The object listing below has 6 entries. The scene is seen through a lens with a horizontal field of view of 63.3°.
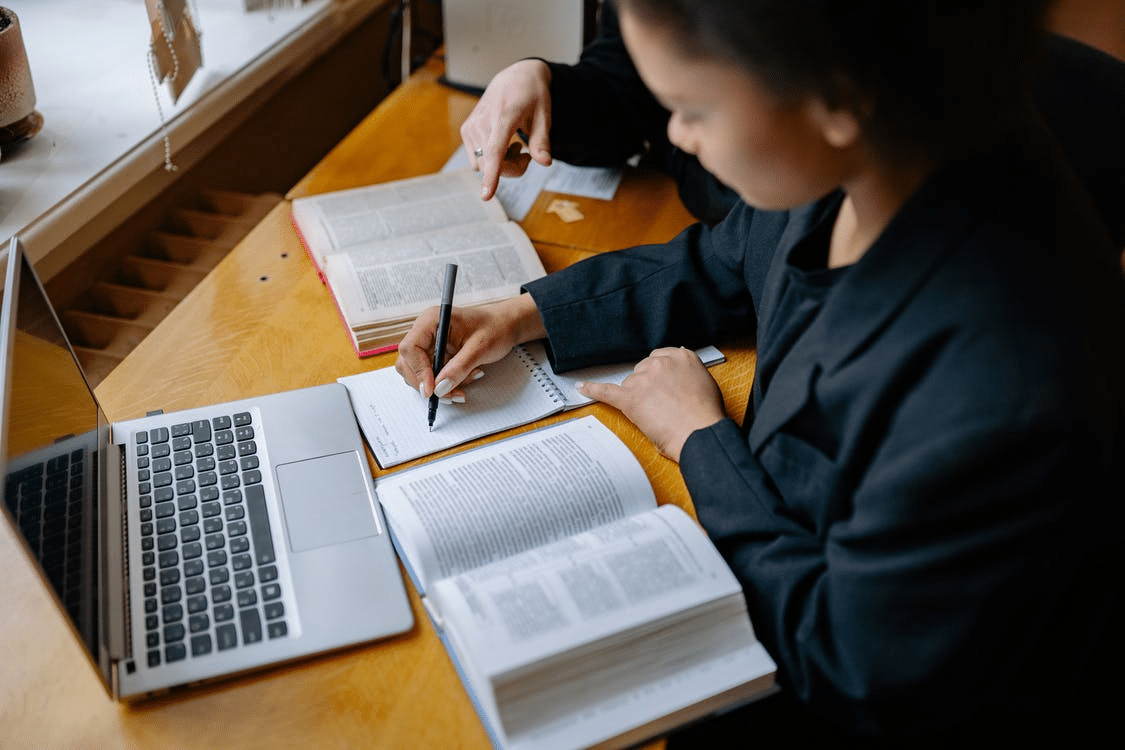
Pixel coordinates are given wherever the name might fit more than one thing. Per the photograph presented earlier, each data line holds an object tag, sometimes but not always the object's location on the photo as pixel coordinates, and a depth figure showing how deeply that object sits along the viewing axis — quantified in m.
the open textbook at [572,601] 0.64
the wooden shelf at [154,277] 1.33
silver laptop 0.67
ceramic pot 1.14
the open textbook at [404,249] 1.06
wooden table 0.67
